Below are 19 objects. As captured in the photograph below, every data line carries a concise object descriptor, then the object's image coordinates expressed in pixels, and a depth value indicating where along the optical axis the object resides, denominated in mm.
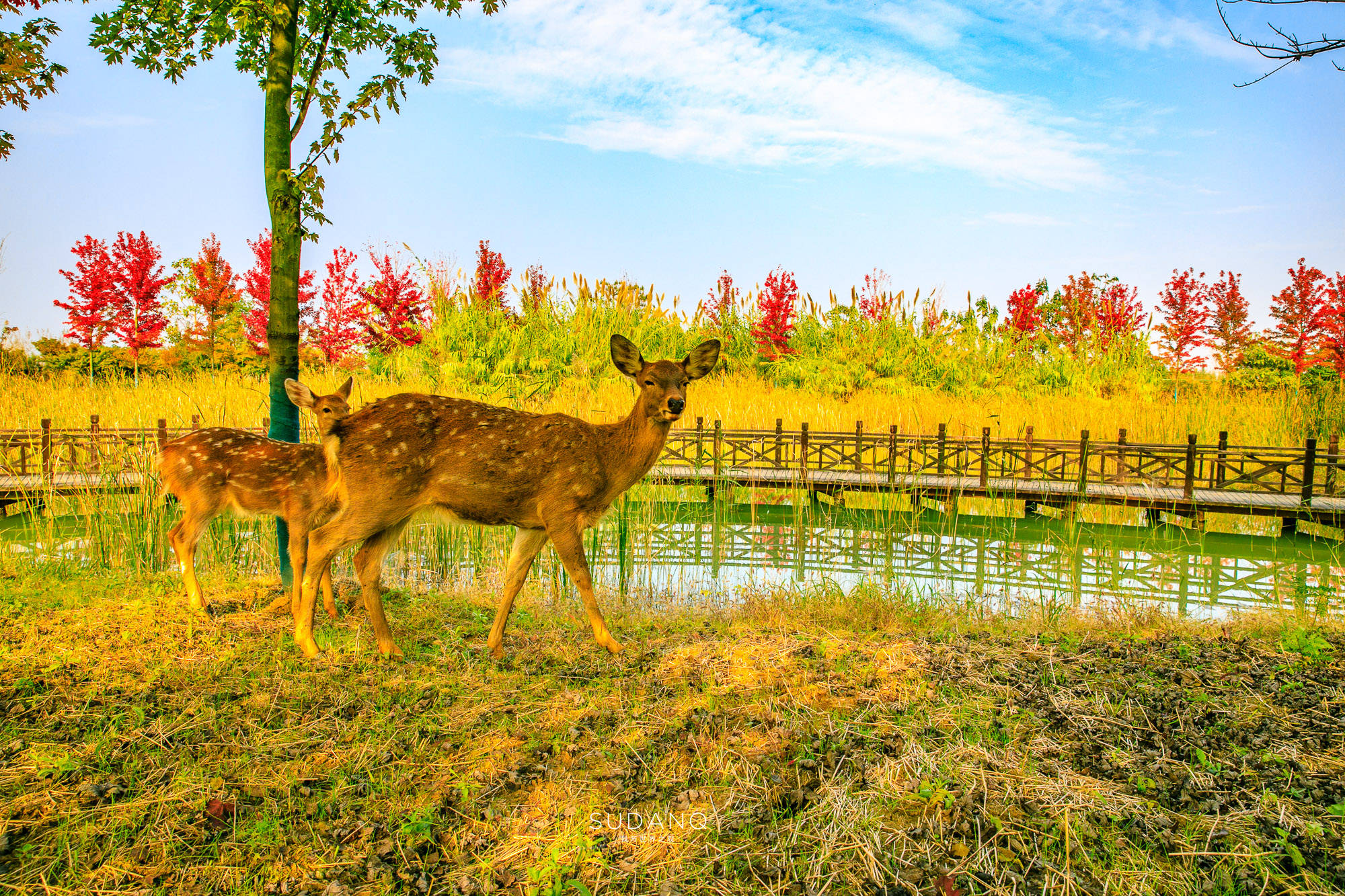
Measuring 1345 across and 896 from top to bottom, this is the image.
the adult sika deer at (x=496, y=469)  4062
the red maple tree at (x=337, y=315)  26312
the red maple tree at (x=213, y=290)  27688
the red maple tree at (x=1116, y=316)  26125
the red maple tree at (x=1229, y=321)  28422
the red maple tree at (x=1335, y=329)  23703
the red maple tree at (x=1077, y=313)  27359
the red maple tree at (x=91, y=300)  24266
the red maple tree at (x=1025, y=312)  27812
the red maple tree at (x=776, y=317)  25984
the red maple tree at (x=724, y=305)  27392
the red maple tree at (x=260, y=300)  26359
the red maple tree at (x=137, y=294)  24375
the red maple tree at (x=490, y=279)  21328
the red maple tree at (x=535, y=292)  22062
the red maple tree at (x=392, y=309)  20328
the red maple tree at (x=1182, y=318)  29266
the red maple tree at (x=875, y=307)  25469
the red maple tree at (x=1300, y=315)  25453
